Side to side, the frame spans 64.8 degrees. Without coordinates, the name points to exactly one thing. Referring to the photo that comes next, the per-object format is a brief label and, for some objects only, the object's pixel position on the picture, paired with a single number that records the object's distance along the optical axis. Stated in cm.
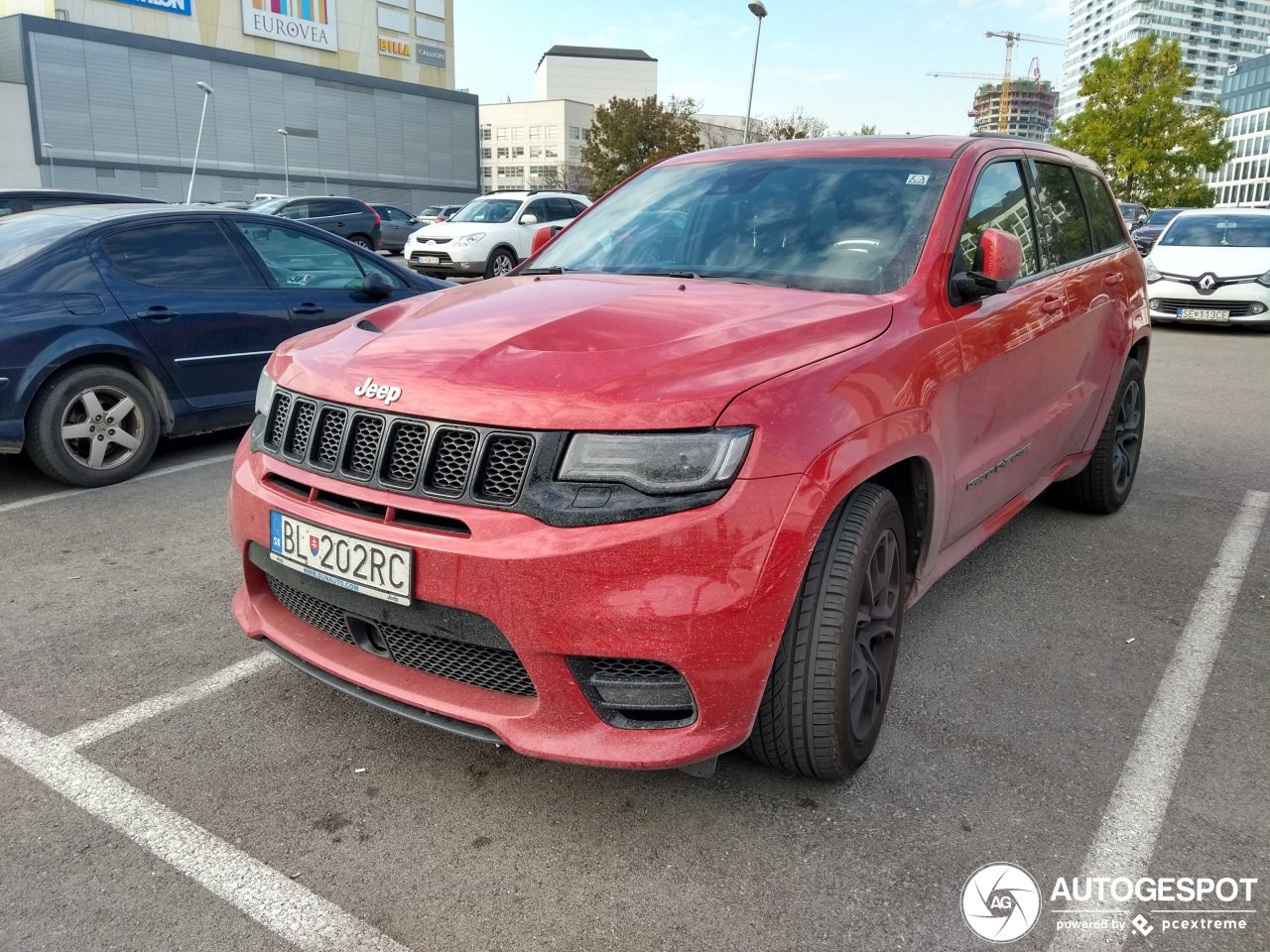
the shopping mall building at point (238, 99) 4691
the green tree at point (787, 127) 6317
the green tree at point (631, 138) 5550
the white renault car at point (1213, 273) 1208
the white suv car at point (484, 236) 1806
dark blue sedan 503
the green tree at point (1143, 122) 4684
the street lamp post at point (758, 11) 3120
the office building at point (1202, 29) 15775
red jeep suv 212
